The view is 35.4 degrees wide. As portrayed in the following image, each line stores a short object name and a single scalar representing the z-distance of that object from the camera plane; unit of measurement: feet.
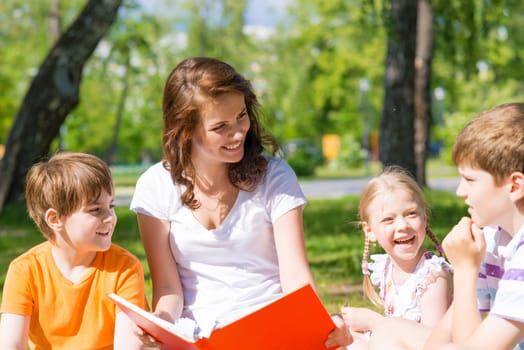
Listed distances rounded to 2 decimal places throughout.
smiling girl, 10.39
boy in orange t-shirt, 10.17
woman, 10.73
